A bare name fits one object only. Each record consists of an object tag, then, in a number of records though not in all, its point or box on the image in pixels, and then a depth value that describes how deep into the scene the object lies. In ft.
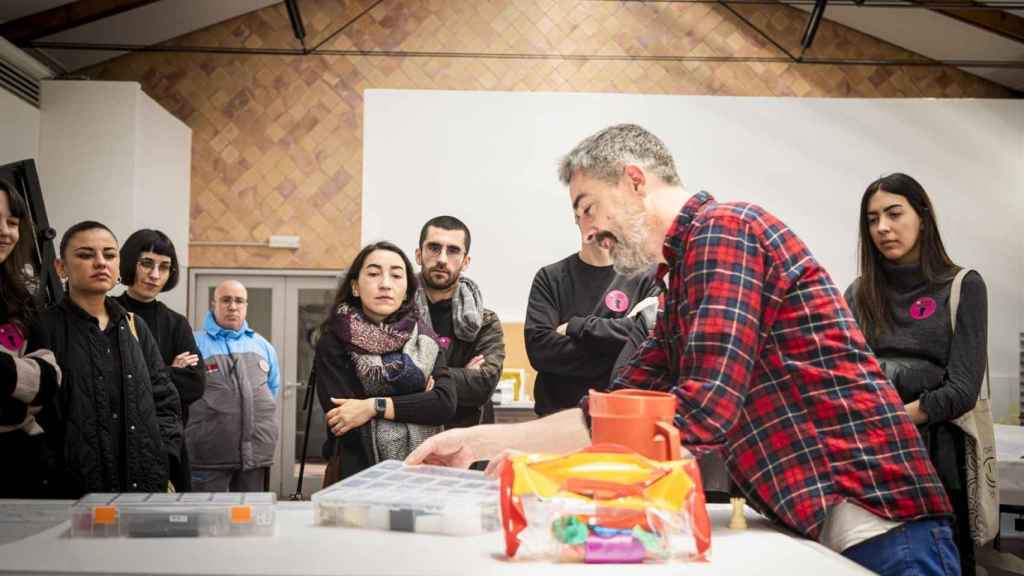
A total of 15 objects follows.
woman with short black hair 11.20
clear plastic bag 3.20
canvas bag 7.28
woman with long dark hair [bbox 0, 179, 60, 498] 8.19
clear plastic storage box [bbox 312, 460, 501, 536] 3.71
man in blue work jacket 15.37
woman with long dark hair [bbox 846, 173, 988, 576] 7.48
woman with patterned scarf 8.71
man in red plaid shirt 4.08
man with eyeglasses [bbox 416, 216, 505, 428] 10.00
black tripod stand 10.27
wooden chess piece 4.16
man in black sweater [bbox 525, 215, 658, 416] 10.56
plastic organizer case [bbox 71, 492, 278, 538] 3.64
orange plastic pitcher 3.56
